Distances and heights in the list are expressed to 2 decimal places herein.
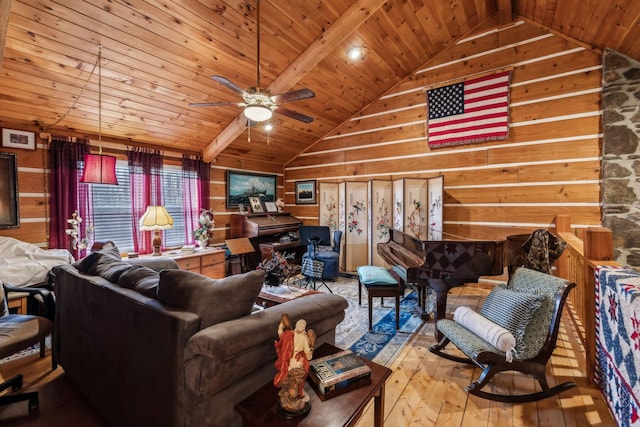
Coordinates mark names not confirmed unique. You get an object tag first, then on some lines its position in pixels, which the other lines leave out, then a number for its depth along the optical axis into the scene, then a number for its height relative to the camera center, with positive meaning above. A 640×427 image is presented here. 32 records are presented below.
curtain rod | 3.49 +0.91
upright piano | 5.53 -0.48
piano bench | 3.10 -0.88
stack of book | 1.29 -0.80
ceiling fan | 2.55 +1.00
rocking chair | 2.00 -1.03
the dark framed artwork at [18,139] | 3.19 +0.78
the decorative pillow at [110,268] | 1.87 -0.43
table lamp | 3.90 -0.18
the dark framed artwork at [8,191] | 3.15 +0.17
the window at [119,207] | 3.99 -0.01
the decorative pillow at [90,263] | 2.11 -0.44
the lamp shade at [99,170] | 3.06 +0.41
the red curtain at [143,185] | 4.28 +0.33
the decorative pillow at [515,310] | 2.05 -0.80
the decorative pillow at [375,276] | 3.11 -0.80
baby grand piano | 2.70 -0.57
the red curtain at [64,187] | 3.50 +0.25
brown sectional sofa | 1.25 -0.68
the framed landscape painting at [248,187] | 5.69 +0.42
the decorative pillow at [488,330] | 1.99 -0.94
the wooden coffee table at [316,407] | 1.12 -0.85
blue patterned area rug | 2.73 -1.38
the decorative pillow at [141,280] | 1.60 -0.45
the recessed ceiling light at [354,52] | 4.09 +2.25
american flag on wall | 4.43 +1.57
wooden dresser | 4.25 -0.88
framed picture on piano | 5.99 +0.05
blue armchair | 5.02 -0.71
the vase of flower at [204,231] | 4.83 -0.42
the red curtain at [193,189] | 4.94 +0.31
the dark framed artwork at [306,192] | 6.55 +0.33
